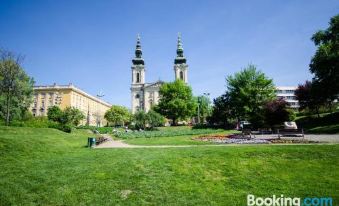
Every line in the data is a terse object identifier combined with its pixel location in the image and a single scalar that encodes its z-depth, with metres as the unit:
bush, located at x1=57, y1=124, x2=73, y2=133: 33.09
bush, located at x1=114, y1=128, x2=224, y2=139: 30.46
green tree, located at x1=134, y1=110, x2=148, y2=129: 52.44
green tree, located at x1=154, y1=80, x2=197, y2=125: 66.62
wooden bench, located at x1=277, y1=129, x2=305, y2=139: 19.73
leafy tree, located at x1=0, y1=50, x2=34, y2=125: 31.05
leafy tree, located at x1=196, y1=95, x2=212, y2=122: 93.94
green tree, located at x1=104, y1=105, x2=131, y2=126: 93.25
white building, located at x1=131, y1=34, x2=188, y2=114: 99.12
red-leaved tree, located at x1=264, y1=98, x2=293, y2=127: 28.61
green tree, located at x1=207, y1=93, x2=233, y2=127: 51.75
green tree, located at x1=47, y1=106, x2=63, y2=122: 65.69
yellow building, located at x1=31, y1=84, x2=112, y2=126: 88.56
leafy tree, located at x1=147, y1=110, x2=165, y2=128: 52.44
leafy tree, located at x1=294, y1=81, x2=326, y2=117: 45.14
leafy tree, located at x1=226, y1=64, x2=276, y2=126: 42.25
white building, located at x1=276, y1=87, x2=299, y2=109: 126.12
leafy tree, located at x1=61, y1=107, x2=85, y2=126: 54.36
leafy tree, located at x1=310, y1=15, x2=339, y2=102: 31.53
